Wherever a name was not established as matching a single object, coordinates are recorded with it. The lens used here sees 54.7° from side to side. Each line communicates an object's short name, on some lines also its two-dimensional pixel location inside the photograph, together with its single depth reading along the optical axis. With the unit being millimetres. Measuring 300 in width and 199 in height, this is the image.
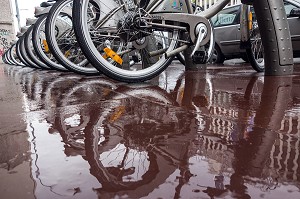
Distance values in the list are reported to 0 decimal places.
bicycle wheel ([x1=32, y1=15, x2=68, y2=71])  4598
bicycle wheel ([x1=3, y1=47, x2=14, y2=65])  12070
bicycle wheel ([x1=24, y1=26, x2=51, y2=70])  5582
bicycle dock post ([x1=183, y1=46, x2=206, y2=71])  3801
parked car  5036
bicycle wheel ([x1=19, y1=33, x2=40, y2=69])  7028
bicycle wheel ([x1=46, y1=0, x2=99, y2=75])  3437
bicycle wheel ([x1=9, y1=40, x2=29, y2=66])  8355
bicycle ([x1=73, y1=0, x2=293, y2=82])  2182
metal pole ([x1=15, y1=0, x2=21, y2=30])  20203
